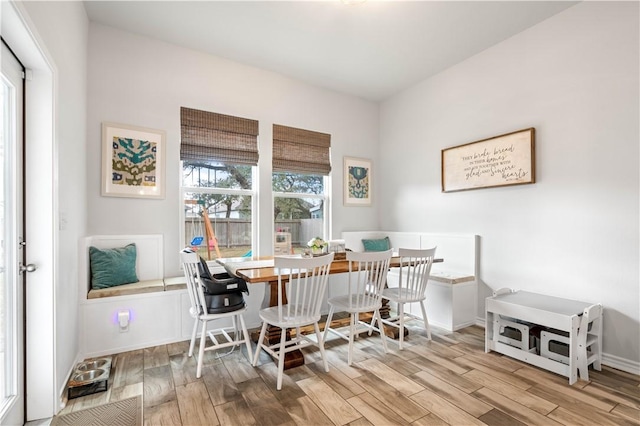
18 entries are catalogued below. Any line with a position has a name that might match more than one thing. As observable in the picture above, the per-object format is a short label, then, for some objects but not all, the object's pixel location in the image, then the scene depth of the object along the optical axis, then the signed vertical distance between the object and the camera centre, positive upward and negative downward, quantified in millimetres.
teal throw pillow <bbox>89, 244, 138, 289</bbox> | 2695 -470
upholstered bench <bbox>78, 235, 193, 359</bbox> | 2568 -805
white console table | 2209 -812
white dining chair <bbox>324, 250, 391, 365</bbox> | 2432 -719
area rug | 1763 -1172
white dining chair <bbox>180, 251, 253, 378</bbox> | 2236 -688
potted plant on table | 2939 -314
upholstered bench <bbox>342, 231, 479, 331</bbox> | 3230 -740
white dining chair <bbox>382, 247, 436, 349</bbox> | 2680 -719
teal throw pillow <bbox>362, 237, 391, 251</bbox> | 4344 -450
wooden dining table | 2229 -456
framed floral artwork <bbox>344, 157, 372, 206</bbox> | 4504 +449
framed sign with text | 2996 +519
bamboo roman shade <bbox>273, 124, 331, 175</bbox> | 3934 +804
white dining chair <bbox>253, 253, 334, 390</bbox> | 2059 -722
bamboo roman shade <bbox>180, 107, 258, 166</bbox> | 3350 +840
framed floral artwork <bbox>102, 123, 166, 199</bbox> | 2949 +501
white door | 1592 -172
